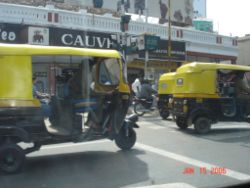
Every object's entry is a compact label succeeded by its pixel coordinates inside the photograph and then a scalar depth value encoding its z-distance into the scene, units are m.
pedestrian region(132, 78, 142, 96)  18.09
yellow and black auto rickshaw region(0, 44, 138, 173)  6.97
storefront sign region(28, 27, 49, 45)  17.69
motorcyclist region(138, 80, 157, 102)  16.72
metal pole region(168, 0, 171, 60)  21.03
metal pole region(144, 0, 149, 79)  18.73
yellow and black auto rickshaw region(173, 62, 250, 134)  11.59
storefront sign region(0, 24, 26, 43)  17.36
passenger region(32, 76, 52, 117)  7.90
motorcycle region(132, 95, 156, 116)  16.59
